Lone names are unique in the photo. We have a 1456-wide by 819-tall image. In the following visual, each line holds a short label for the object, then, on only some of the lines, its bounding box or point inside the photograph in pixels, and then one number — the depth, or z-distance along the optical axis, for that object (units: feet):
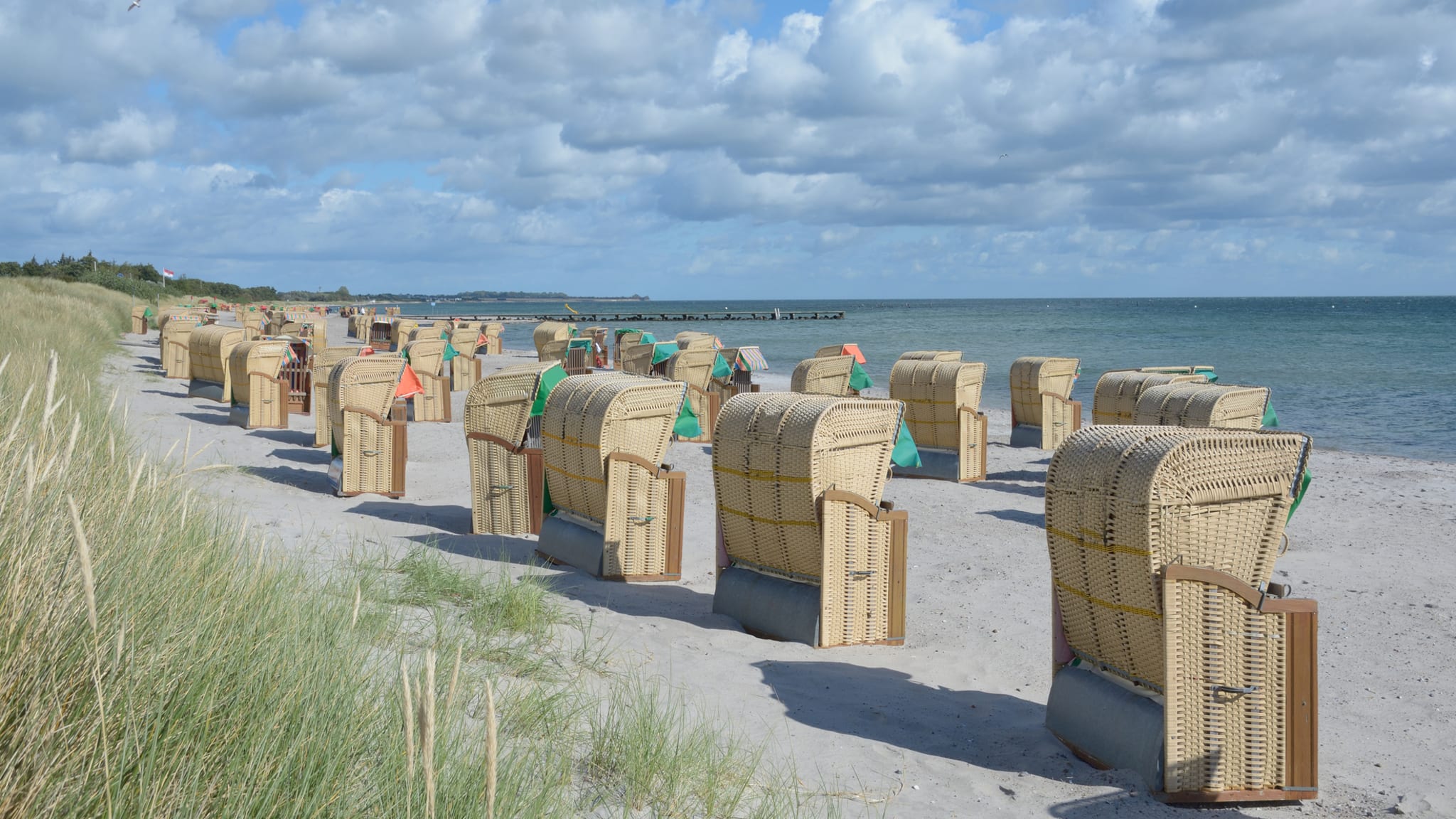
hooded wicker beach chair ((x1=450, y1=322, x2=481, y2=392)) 85.71
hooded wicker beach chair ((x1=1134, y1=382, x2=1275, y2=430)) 33.78
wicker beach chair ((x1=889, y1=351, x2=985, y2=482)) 47.73
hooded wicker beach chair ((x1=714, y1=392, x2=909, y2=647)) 22.53
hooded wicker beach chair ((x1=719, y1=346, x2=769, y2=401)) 62.85
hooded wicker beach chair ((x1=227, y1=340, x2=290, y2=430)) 55.47
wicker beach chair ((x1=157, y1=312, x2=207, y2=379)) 80.18
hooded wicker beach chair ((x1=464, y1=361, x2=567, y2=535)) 32.99
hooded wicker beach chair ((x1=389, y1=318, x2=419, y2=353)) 107.04
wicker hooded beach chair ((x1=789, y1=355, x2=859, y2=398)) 50.57
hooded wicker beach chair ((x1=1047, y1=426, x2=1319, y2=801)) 15.25
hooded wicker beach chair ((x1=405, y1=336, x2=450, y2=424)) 62.85
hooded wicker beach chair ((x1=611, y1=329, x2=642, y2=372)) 69.29
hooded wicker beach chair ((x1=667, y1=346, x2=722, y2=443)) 57.82
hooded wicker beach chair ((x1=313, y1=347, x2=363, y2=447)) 48.37
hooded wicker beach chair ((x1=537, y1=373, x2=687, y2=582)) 27.50
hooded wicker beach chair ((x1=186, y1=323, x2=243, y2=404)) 64.44
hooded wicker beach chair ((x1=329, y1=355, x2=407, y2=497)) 38.88
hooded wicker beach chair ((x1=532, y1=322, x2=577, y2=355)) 103.14
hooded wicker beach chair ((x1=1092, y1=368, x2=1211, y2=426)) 41.32
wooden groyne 372.17
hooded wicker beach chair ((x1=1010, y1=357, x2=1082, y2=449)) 55.31
